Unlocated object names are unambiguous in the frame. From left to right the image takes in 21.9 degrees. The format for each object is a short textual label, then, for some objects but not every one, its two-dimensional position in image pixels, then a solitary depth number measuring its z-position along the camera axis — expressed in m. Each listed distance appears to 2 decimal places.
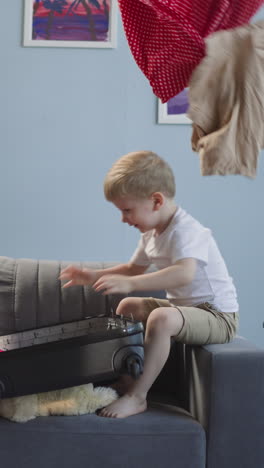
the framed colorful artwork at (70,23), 2.74
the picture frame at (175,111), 2.77
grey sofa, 1.69
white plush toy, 1.71
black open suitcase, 1.66
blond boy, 1.84
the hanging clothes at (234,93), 0.97
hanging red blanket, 1.01
